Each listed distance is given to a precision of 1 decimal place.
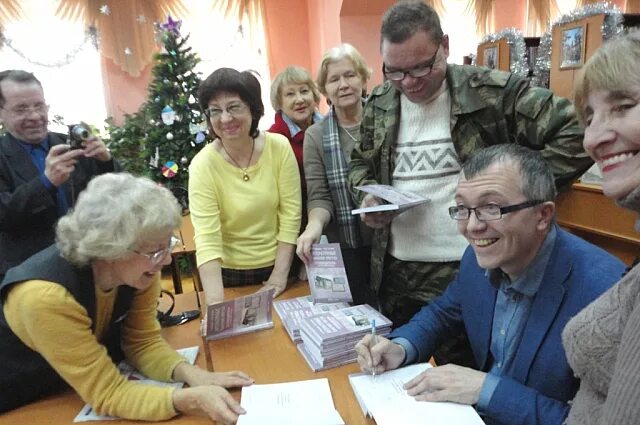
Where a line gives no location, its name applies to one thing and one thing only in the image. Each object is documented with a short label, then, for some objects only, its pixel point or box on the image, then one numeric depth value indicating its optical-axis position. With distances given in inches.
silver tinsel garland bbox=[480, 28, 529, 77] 151.6
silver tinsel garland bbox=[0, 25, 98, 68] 203.5
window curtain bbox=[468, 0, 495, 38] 252.8
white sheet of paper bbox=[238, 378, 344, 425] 42.8
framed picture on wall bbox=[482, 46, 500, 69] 159.3
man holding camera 73.6
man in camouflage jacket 55.8
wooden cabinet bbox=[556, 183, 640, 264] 116.2
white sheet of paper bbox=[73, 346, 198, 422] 48.2
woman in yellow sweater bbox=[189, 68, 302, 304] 68.9
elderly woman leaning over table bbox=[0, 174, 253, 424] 45.6
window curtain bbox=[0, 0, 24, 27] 191.5
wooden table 47.4
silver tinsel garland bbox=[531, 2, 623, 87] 115.2
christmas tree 169.0
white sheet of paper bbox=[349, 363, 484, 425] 40.6
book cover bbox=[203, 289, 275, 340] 59.2
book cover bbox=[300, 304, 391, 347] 52.9
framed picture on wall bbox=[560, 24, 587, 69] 120.4
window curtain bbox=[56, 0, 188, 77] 204.4
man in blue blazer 42.1
